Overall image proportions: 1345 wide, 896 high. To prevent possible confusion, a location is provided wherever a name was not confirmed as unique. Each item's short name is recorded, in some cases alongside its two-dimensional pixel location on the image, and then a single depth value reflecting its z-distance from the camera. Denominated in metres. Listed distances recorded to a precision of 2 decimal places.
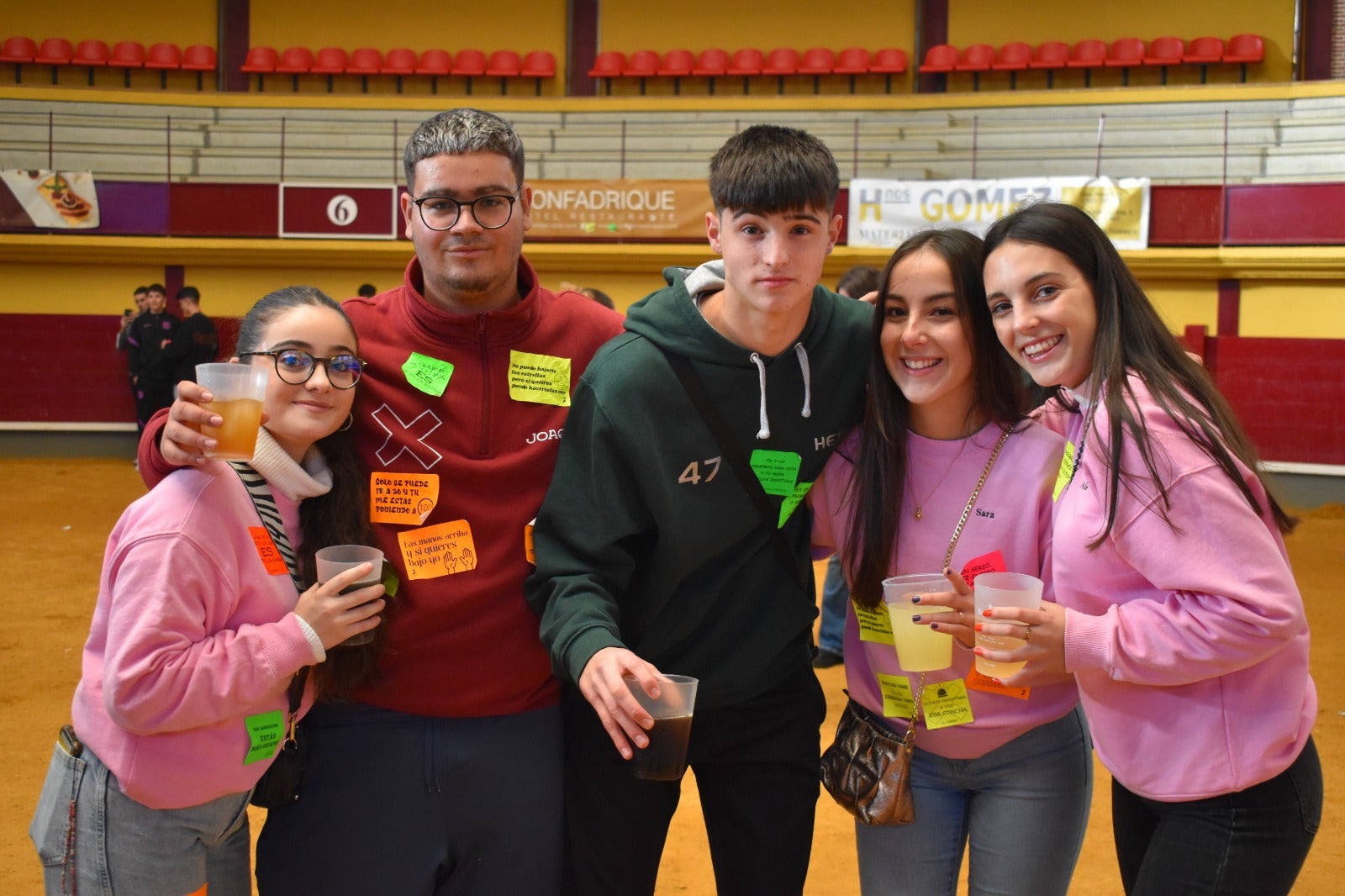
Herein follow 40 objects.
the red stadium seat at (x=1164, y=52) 13.52
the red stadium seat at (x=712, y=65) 14.89
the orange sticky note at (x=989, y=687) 2.07
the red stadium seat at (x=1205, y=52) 13.38
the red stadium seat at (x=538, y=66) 15.25
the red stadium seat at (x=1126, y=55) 13.67
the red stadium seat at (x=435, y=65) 15.19
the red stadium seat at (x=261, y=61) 15.03
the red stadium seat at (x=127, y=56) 14.98
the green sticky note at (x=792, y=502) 2.24
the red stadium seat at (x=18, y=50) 14.68
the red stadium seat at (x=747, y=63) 14.80
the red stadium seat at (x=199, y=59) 15.05
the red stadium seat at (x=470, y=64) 15.18
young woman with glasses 1.83
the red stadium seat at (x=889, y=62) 14.44
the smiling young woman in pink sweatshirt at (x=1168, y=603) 1.76
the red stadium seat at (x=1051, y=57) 13.93
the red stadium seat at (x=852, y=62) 14.55
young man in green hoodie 2.11
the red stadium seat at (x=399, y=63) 15.21
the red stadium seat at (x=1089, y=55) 13.83
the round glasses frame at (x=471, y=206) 2.20
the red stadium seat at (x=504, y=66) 15.20
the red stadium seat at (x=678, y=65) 14.96
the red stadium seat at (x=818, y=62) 14.64
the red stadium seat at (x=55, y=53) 14.84
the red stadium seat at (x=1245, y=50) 13.24
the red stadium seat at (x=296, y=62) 15.03
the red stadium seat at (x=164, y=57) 14.98
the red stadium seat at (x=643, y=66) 15.03
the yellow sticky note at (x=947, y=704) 2.11
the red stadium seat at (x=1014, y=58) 14.01
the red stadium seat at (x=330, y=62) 15.12
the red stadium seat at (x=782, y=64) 14.71
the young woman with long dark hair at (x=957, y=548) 2.09
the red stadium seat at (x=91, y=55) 14.93
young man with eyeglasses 2.17
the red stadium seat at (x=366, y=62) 15.17
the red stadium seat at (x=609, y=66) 15.06
